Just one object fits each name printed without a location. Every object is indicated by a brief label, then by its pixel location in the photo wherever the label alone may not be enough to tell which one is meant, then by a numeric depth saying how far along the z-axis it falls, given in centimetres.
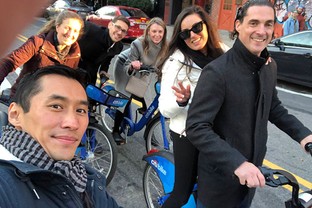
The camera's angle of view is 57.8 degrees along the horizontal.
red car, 1135
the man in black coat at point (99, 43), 328
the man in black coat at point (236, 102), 149
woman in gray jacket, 347
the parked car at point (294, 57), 639
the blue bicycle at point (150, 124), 316
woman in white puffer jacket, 190
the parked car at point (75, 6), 1560
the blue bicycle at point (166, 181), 126
